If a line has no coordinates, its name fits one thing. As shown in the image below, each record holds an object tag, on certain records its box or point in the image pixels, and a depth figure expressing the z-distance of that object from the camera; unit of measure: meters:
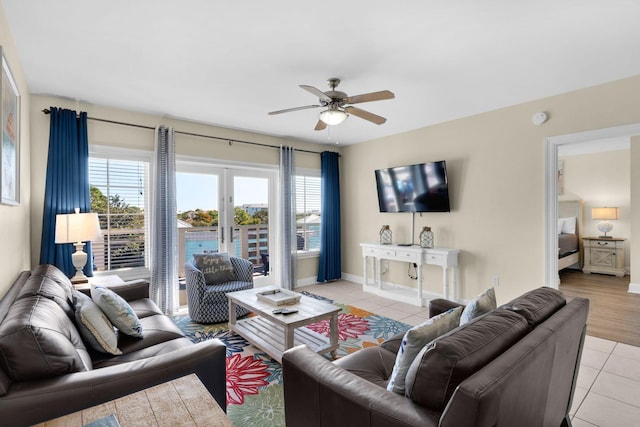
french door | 4.44
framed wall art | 1.91
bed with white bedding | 6.02
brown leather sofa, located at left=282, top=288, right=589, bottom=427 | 1.01
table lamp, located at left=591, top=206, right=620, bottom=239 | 6.14
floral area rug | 2.15
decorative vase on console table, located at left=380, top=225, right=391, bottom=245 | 5.07
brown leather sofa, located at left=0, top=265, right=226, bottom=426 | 1.24
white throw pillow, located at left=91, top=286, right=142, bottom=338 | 2.11
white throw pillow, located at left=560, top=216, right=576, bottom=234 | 6.58
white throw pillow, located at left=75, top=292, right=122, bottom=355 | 1.89
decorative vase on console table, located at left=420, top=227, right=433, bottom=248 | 4.57
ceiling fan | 2.67
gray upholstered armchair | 3.66
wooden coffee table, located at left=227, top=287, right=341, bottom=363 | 2.66
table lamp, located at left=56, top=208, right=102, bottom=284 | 3.03
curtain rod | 3.68
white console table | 4.28
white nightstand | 5.97
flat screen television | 4.44
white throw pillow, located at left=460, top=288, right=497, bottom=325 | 1.74
